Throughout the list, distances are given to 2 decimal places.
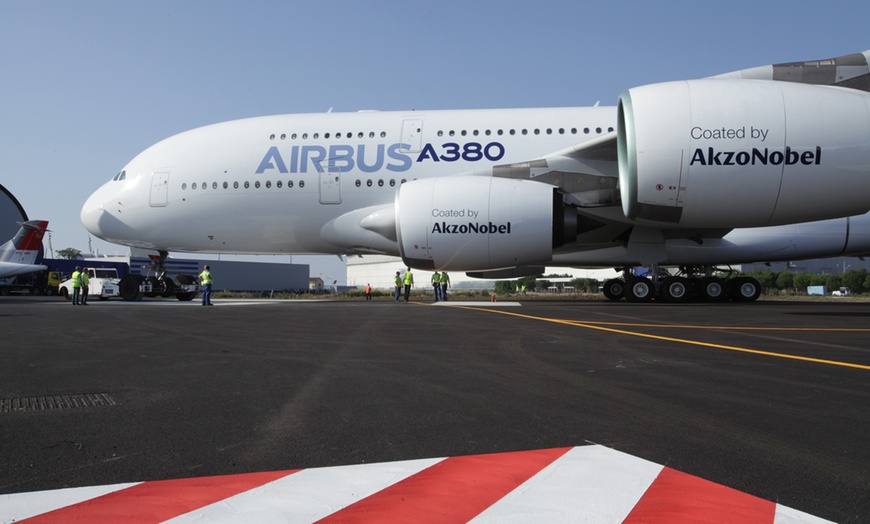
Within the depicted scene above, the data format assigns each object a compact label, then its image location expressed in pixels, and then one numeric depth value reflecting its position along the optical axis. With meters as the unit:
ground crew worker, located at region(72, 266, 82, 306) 20.12
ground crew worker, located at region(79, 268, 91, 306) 20.00
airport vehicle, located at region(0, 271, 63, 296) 44.75
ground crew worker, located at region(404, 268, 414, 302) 21.56
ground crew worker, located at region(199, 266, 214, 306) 17.62
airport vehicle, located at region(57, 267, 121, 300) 25.94
